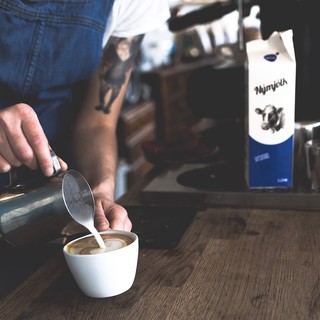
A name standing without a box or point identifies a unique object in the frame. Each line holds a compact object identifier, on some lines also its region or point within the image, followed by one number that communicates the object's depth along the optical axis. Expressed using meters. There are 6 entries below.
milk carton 1.12
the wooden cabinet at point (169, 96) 4.50
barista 1.31
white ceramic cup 0.80
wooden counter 0.78
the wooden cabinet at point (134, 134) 3.62
